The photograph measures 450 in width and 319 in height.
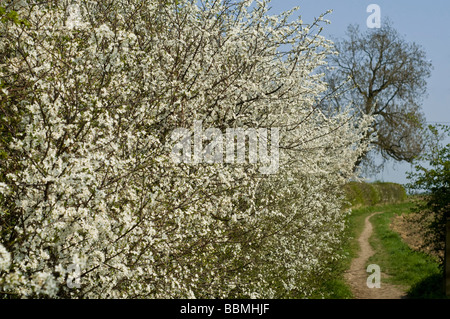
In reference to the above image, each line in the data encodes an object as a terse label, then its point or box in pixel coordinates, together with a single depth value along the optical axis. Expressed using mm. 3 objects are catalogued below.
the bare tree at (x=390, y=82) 37844
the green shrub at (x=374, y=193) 32125
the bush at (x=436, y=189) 12242
